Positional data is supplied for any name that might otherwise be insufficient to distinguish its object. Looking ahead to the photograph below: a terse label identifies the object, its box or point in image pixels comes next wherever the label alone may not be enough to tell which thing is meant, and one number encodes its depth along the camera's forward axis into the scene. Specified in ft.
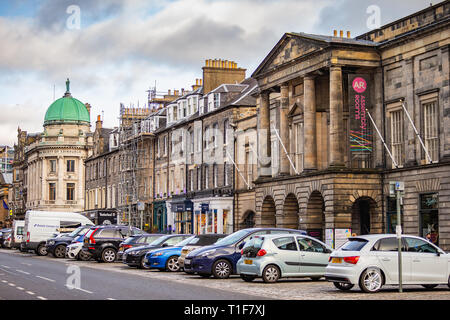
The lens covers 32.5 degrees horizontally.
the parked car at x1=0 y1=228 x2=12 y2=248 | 220.60
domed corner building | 384.47
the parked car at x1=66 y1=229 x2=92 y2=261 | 133.80
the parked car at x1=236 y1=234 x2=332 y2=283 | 77.46
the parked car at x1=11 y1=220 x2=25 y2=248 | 183.42
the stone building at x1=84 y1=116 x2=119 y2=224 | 266.77
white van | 159.84
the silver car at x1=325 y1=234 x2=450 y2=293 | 65.87
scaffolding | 239.50
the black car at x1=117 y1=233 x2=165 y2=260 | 114.01
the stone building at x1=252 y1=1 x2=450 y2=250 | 115.65
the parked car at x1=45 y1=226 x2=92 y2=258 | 146.20
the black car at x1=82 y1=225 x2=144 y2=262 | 124.98
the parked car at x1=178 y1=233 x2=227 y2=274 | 96.14
